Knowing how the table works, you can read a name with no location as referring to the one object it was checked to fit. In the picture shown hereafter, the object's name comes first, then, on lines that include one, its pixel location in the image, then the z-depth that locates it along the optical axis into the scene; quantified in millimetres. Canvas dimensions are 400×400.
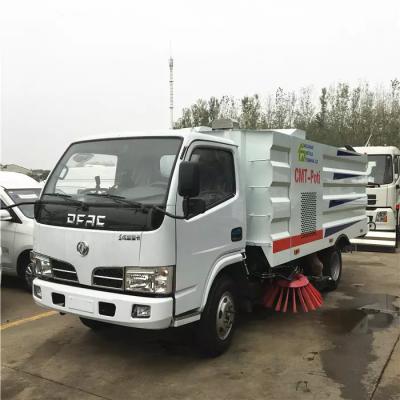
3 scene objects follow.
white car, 6969
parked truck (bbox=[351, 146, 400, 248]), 10945
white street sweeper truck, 3688
